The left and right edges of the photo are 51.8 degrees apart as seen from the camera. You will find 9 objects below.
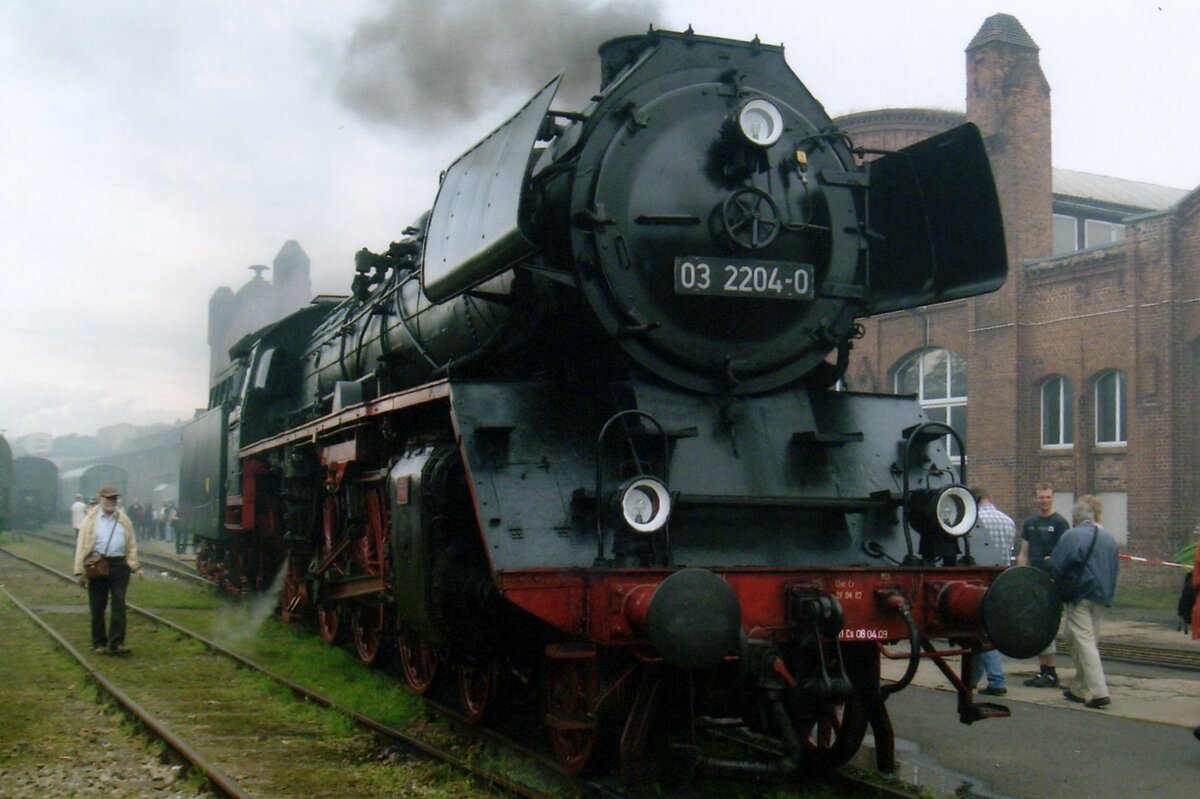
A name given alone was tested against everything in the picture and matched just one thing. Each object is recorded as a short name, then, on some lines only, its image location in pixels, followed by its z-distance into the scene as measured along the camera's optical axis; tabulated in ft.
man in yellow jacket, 33.94
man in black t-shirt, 29.63
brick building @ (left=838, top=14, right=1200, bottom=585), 58.18
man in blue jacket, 26.30
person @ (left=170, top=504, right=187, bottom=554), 58.59
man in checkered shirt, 27.81
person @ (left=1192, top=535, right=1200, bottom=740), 21.98
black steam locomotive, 16.29
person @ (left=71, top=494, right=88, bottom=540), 93.84
